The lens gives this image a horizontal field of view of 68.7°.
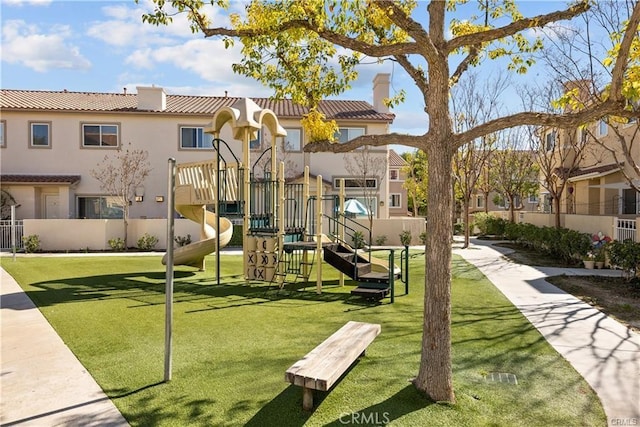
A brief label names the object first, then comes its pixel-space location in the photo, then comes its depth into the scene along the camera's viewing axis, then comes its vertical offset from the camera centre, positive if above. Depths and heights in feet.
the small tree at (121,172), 79.30 +6.79
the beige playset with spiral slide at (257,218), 37.19 -0.62
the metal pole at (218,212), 41.92 -0.08
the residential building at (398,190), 161.29 +7.46
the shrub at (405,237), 78.54 -4.35
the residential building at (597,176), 65.77 +5.34
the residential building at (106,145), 80.23 +11.78
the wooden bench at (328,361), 14.61 -5.18
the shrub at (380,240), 78.63 -4.86
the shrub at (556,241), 53.42 -3.93
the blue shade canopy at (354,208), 63.46 +0.44
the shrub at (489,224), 101.04 -2.86
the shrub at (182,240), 72.54 -4.50
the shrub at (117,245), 69.87 -5.06
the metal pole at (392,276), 33.58 -4.67
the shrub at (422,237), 80.07 -4.41
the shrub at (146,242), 70.74 -4.69
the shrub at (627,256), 40.01 -3.94
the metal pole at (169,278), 17.75 -2.56
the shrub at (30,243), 66.80 -4.56
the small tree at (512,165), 99.96 +10.39
